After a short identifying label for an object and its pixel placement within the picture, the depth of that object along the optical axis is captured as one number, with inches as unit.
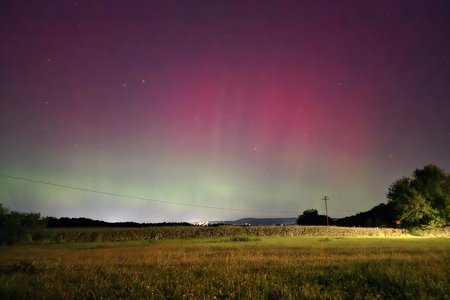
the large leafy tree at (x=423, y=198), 3218.5
